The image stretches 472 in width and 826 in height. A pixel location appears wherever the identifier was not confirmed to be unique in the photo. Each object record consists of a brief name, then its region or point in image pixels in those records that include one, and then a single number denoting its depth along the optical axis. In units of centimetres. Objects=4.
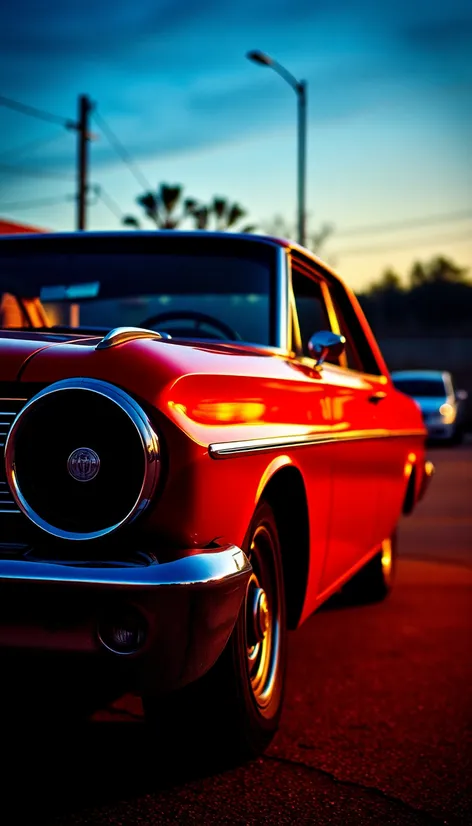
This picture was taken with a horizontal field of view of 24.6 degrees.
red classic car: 247
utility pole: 2595
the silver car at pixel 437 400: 2189
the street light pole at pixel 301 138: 2478
